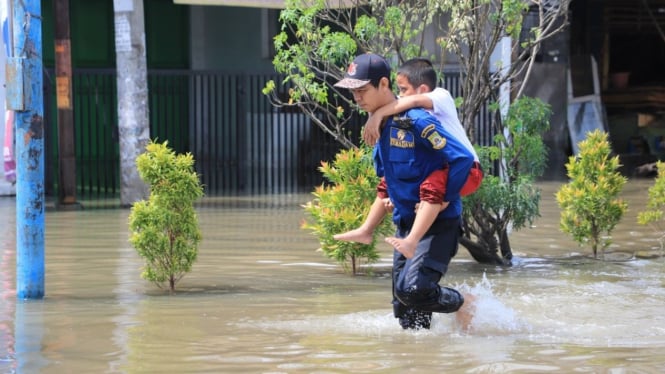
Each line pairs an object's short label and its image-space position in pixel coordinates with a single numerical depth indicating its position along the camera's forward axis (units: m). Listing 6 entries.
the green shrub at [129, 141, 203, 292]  15.44
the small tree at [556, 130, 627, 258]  19.25
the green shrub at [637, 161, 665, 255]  19.91
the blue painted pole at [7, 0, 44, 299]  14.60
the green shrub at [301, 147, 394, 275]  17.23
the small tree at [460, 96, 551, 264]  18.42
